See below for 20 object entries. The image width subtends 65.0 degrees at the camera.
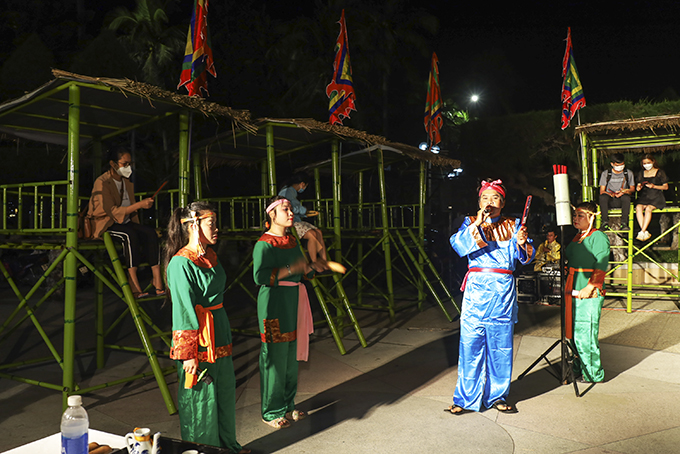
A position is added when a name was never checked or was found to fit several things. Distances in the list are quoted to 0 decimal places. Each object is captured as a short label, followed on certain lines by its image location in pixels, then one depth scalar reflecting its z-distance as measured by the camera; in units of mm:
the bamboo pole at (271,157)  6867
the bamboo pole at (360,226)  10633
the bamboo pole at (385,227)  9148
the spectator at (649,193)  10812
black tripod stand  5172
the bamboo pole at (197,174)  8445
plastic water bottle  2207
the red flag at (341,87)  9477
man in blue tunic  4633
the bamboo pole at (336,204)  8125
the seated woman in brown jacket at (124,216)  5613
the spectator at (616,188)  10672
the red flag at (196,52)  7293
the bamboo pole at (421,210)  10406
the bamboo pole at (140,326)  4953
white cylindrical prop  4930
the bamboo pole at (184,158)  5691
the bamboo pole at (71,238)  4867
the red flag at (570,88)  11242
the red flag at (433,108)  12875
